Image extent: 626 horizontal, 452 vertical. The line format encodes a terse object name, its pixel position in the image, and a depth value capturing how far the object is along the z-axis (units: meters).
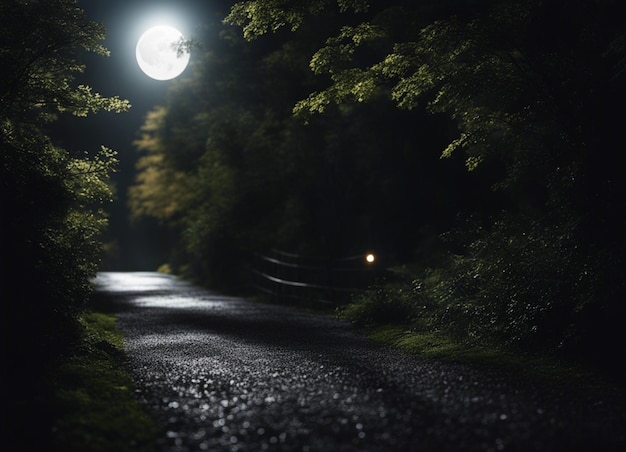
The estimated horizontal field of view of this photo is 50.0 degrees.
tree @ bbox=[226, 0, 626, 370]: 8.02
